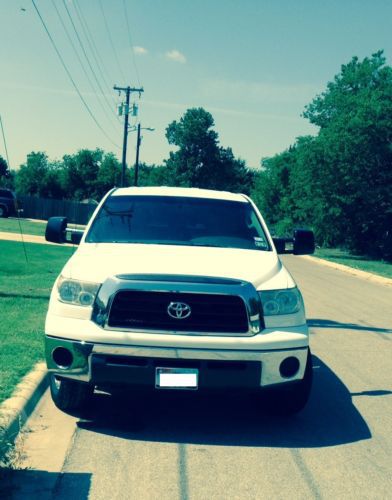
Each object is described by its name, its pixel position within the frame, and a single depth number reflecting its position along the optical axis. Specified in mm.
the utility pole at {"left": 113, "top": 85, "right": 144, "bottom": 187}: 47906
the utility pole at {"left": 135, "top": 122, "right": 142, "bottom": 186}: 69300
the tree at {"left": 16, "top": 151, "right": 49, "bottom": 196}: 94438
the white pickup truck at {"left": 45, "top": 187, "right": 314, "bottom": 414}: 5035
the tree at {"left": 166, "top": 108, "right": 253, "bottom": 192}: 107312
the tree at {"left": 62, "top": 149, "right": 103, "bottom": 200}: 96312
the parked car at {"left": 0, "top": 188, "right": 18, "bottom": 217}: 50438
